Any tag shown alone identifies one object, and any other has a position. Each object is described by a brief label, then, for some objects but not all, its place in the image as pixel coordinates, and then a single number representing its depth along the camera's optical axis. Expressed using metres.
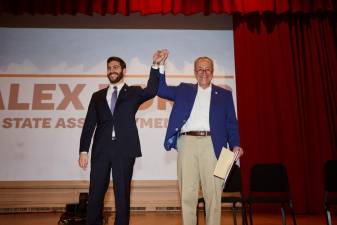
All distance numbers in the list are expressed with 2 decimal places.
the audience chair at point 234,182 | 3.34
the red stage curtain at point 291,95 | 4.66
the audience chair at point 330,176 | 3.12
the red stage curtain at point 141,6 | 4.55
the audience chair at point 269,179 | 3.34
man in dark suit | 2.31
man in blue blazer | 2.34
